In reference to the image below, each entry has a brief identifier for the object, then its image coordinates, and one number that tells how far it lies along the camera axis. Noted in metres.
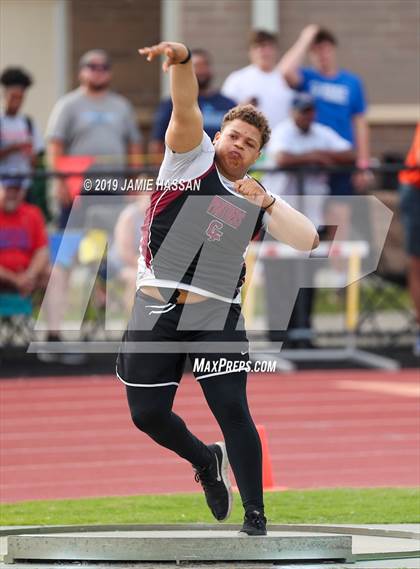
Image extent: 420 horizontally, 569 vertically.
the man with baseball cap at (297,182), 14.64
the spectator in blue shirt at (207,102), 14.54
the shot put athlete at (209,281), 6.91
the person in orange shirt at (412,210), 14.66
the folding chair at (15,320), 14.57
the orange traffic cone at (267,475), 9.37
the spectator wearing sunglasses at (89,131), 14.80
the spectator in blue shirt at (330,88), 15.18
